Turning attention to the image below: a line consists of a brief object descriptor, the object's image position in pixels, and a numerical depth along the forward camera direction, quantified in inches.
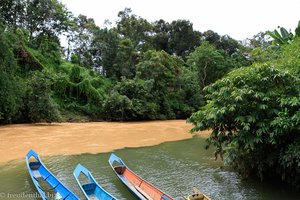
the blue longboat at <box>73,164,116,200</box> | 196.7
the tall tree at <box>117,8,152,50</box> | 1243.4
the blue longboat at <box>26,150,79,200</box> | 189.7
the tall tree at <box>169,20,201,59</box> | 1324.7
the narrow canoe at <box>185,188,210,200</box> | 177.3
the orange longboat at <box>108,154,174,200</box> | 201.5
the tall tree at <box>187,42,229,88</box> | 1009.1
